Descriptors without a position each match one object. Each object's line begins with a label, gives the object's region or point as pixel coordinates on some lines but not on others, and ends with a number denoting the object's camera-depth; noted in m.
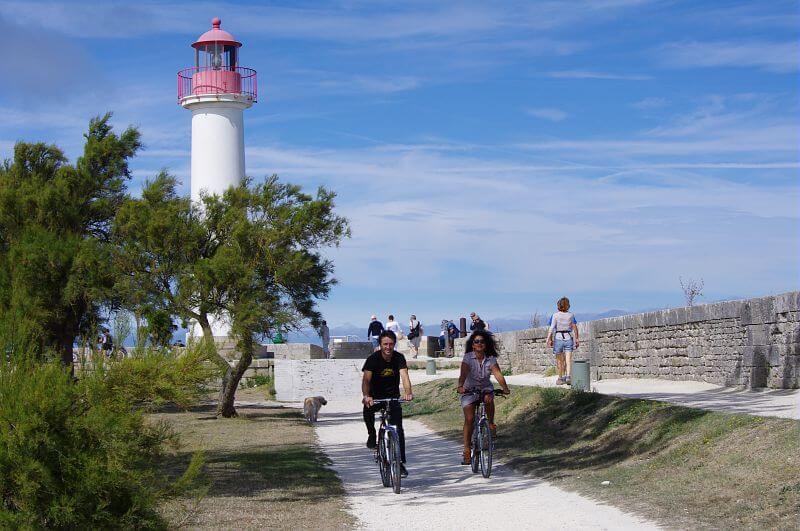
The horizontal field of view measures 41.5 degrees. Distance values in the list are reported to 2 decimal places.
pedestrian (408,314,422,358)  43.38
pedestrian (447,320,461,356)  42.52
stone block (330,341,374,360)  39.94
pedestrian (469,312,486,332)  27.43
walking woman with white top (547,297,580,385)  18.84
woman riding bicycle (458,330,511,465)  12.43
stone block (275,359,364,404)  29.52
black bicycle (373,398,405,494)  11.51
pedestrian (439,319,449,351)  43.69
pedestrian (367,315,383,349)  36.19
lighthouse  33.66
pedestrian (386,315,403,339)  39.75
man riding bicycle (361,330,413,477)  11.98
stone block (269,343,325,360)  36.41
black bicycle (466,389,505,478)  12.27
